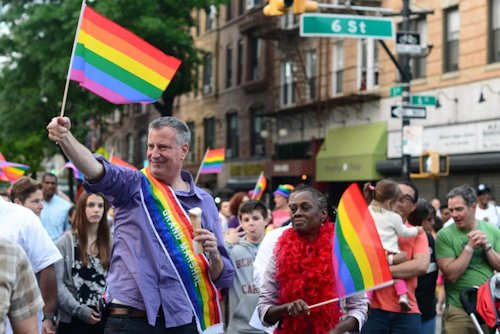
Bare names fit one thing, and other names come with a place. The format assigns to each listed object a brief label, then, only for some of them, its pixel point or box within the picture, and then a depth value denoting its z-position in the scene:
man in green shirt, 7.38
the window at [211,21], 41.24
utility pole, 18.02
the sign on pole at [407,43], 17.38
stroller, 6.74
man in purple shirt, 5.04
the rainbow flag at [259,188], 16.19
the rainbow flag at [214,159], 17.59
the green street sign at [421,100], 18.14
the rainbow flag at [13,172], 14.51
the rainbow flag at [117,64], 5.80
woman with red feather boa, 5.43
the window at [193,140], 43.08
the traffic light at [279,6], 14.91
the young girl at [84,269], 7.25
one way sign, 17.70
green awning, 27.88
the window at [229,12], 39.74
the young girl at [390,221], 7.16
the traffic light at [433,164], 18.16
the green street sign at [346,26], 16.03
